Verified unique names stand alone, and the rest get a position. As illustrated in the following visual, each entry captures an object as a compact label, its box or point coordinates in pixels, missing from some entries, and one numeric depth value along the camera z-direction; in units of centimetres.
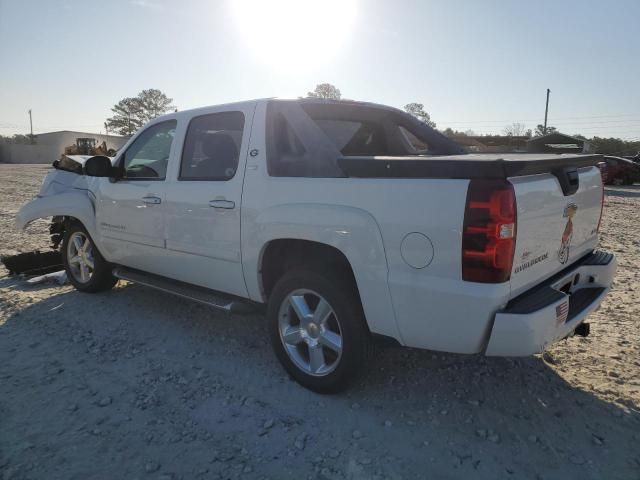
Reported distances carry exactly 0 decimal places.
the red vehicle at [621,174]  2117
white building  6269
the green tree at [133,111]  8750
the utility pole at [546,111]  4800
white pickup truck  231
